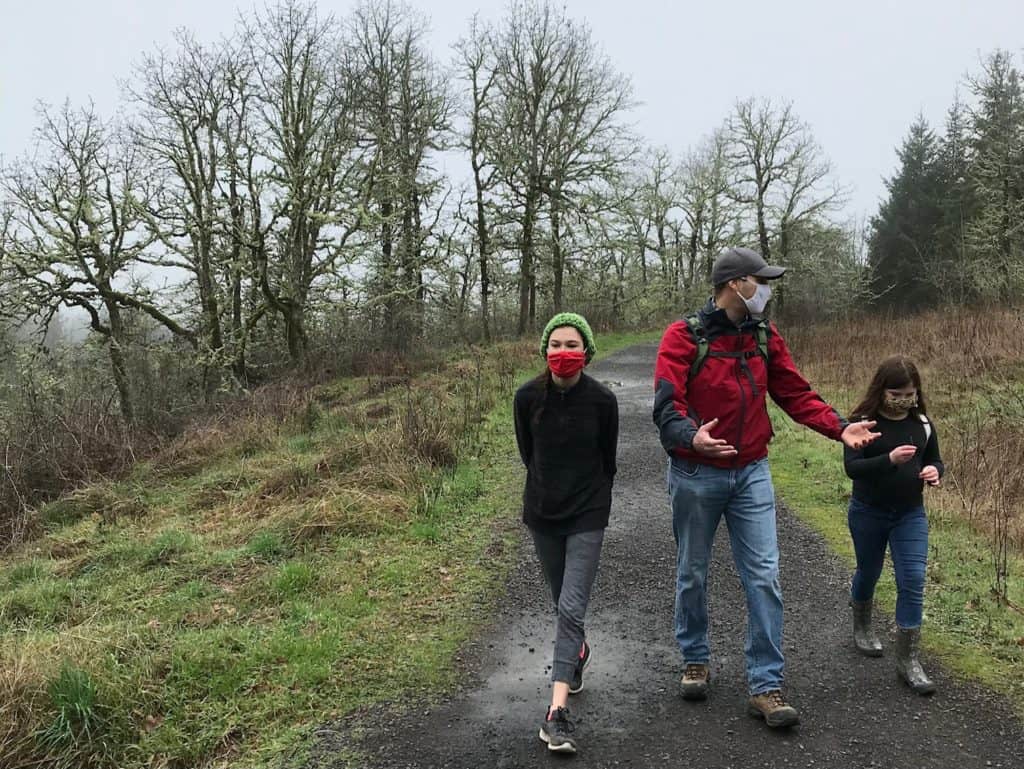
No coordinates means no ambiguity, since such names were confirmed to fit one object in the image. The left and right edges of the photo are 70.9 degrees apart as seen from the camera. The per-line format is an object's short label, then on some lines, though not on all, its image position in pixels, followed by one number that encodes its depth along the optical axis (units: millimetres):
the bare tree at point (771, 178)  37125
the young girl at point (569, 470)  3322
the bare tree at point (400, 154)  21516
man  3258
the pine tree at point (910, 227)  34281
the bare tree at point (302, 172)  19234
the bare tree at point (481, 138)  25766
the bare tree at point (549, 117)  26062
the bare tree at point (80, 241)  17578
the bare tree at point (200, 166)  18672
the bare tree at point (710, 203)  38562
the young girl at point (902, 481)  3547
